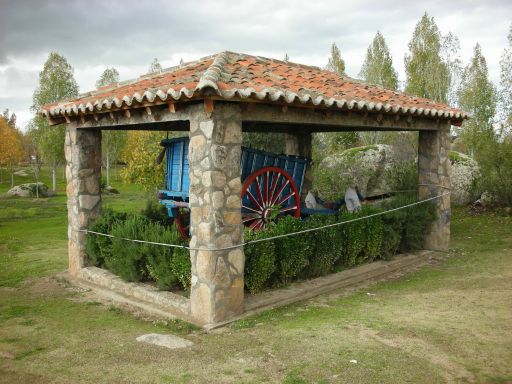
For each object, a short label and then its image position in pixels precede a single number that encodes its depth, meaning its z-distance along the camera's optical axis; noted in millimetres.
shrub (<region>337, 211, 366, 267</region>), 7985
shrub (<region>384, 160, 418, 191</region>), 11301
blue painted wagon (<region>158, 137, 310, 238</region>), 7855
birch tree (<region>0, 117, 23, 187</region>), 34469
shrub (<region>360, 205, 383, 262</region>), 8336
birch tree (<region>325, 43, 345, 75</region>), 36531
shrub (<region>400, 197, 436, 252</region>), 9320
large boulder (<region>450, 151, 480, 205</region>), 15062
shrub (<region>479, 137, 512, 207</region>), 13672
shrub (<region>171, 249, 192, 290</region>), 6406
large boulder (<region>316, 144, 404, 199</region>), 14094
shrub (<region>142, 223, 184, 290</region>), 6715
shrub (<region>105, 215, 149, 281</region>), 7141
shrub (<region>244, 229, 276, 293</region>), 6449
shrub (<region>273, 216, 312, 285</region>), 6828
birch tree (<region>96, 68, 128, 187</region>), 33625
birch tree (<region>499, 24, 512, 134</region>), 20922
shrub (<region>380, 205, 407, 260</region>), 8767
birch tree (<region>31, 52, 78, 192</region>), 29719
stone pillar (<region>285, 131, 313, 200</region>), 11023
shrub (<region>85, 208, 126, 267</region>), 7895
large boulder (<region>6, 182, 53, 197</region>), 26516
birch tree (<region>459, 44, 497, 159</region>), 27172
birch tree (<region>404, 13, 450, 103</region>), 30312
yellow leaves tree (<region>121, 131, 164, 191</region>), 15898
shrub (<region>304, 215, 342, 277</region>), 7359
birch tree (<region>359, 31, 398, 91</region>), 33500
